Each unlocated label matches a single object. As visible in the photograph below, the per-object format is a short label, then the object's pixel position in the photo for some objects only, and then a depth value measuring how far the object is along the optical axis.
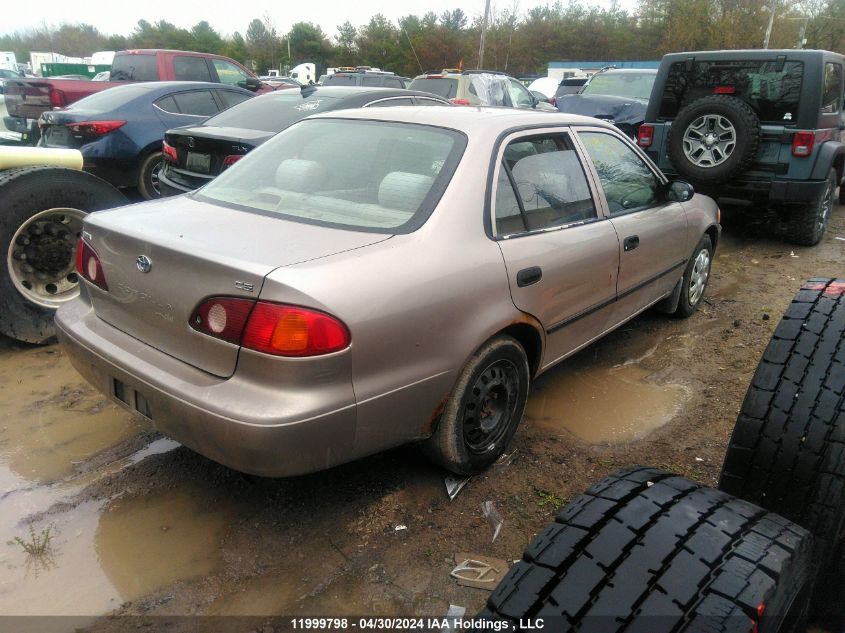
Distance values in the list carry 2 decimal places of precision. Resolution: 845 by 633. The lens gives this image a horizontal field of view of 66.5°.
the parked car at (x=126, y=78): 9.15
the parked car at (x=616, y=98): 10.71
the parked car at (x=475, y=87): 11.85
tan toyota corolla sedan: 2.19
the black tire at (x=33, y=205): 3.97
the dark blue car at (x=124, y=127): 6.93
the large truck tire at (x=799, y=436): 1.91
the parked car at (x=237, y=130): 5.45
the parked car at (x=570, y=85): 19.83
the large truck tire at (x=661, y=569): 1.35
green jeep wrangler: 6.46
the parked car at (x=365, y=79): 12.37
